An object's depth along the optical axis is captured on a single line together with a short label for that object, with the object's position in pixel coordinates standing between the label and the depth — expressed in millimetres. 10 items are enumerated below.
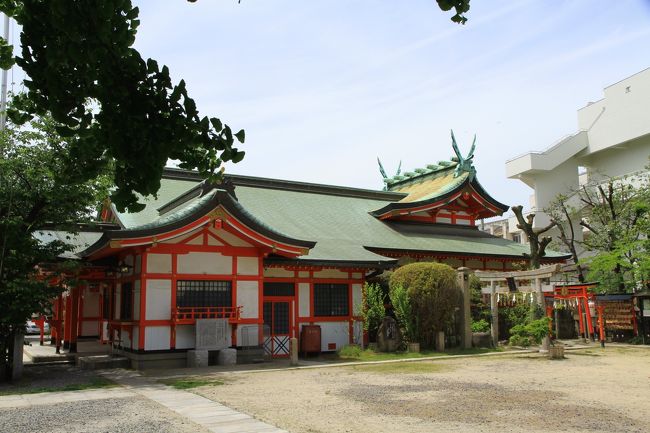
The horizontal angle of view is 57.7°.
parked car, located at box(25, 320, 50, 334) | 37531
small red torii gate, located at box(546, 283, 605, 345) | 24002
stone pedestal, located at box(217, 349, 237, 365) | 17688
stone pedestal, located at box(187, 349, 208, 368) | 17328
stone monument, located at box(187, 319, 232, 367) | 17391
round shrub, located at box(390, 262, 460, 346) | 20359
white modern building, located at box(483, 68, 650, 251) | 41750
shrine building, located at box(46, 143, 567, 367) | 17562
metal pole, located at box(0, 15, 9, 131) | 28348
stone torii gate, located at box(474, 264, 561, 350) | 20938
